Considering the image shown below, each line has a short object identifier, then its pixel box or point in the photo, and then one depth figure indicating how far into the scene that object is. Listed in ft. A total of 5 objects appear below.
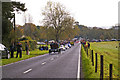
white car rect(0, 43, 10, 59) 86.42
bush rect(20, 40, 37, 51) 170.27
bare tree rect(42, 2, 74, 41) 254.27
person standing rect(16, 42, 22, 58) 92.73
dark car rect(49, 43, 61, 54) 142.10
